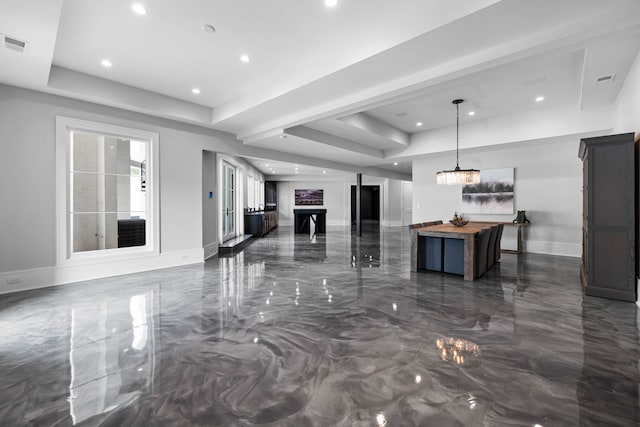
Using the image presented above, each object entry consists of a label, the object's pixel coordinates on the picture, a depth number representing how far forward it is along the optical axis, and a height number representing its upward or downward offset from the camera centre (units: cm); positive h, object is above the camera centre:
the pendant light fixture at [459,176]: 555 +66
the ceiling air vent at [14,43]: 289 +167
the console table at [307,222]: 1185 -41
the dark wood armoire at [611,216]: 338 -5
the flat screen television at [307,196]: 1620 +85
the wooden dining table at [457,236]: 454 -38
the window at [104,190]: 450 +37
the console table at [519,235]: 690 -57
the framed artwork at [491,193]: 740 +46
